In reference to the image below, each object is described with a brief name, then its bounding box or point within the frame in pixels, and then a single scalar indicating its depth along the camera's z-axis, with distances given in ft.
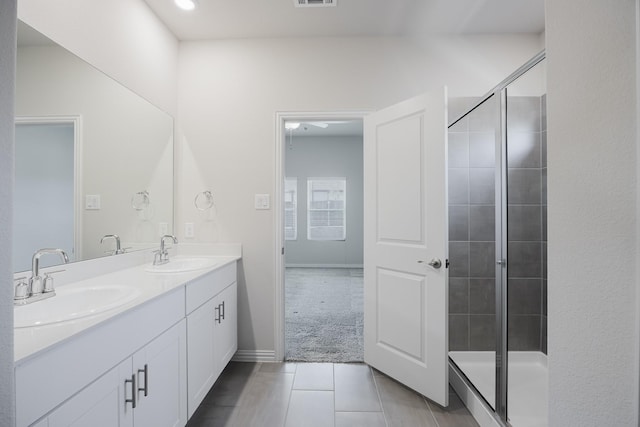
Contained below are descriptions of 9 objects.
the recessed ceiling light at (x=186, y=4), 6.77
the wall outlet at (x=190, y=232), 8.36
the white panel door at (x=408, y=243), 6.28
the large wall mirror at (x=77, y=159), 4.29
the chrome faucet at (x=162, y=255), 6.82
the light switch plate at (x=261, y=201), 8.26
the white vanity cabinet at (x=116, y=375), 2.62
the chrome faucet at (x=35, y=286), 3.79
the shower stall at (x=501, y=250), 5.74
